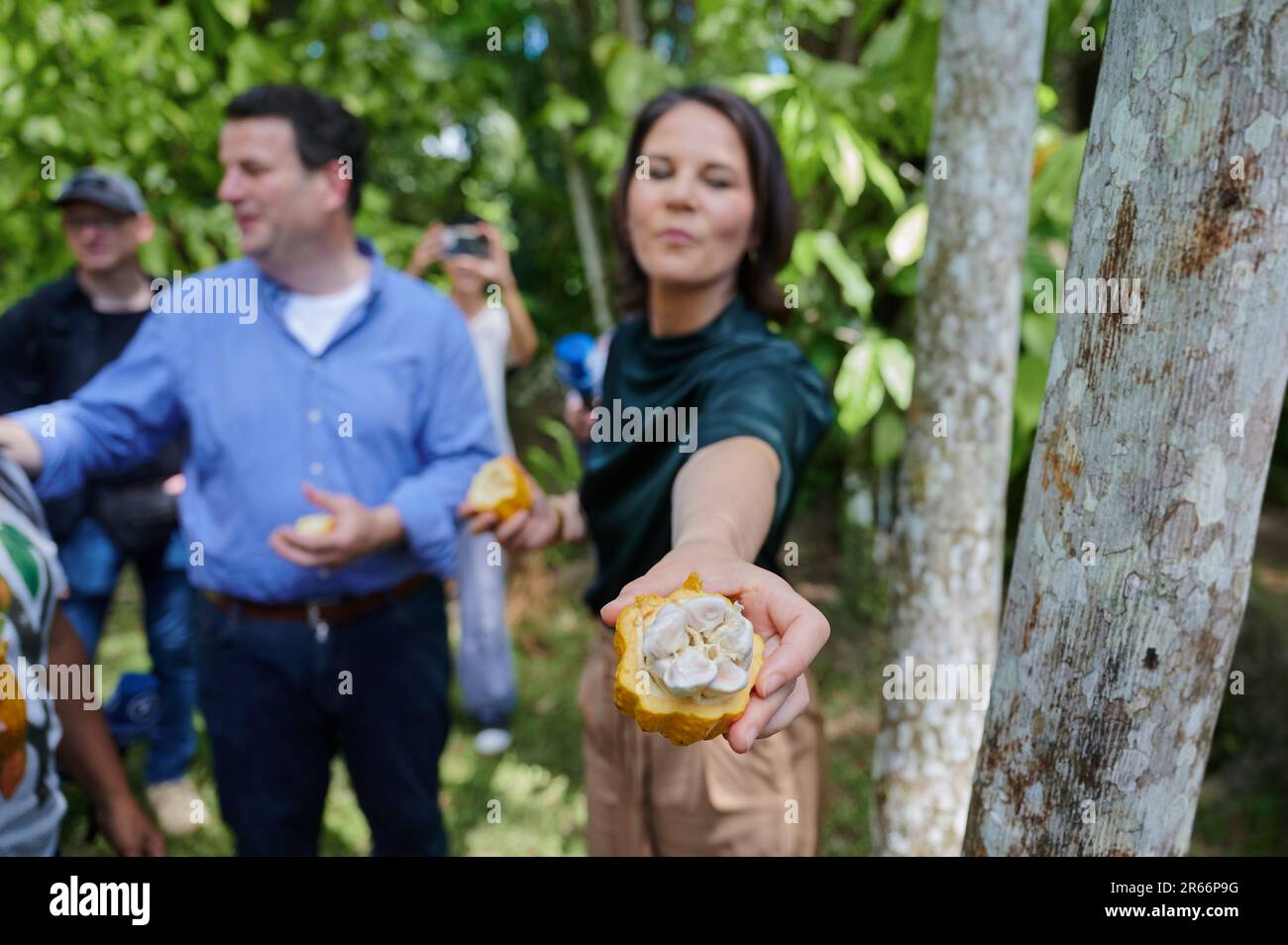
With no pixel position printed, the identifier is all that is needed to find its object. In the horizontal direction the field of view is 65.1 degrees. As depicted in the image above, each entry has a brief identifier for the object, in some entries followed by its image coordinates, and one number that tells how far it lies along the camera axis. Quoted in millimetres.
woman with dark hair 1635
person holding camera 3631
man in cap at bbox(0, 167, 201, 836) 3127
